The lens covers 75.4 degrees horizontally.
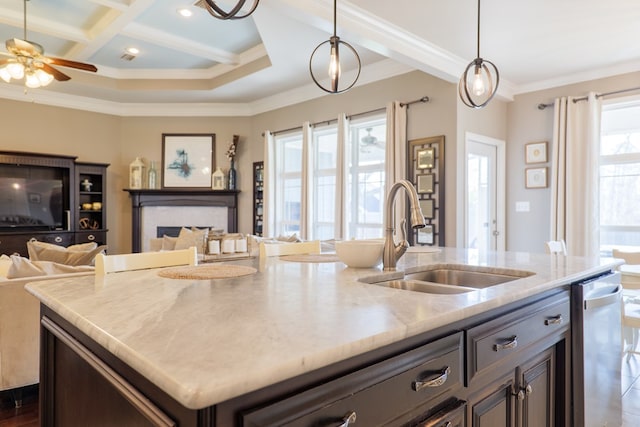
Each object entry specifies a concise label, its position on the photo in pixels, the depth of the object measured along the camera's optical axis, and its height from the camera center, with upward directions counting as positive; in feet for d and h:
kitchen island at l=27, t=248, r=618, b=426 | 2.24 -0.83
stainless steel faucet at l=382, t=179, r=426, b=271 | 5.72 -0.48
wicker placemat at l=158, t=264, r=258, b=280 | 5.13 -0.81
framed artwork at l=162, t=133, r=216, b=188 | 23.13 +2.83
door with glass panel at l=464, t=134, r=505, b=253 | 16.14 +0.73
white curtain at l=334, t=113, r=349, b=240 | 17.47 +1.35
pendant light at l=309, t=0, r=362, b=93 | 7.35 +2.69
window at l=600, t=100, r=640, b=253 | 14.69 +1.29
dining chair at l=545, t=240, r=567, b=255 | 11.28 -1.02
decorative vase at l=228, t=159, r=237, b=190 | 23.04 +1.87
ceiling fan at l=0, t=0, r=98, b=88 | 11.91 +4.52
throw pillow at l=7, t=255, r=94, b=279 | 8.71 -1.27
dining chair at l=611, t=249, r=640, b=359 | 9.57 -2.41
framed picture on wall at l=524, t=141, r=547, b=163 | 16.39 +2.37
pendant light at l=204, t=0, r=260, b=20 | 5.16 +2.53
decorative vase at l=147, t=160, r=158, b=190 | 22.80 +1.79
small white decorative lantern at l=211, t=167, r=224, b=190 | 22.85 +1.68
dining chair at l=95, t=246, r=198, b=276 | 5.54 -0.73
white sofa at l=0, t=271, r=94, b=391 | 8.36 -2.55
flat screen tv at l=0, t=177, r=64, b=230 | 19.08 +0.33
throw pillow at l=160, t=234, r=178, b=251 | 14.96 -1.22
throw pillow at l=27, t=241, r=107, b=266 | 10.25 -1.10
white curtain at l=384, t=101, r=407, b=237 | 15.79 +2.48
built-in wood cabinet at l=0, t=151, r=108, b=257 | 18.88 +0.43
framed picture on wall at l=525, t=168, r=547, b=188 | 16.40 +1.35
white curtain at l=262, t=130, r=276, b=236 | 21.34 +1.53
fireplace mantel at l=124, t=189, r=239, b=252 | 22.44 +0.57
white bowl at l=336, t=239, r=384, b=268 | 5.91 -0.60
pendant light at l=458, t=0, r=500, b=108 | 8.26 +2.71
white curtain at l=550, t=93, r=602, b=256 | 14.79 +1.33
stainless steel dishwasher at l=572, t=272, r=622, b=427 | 5.82 -2.13
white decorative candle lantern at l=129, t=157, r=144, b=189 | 22.43 +1.97
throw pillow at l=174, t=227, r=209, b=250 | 14.44 -1.02
